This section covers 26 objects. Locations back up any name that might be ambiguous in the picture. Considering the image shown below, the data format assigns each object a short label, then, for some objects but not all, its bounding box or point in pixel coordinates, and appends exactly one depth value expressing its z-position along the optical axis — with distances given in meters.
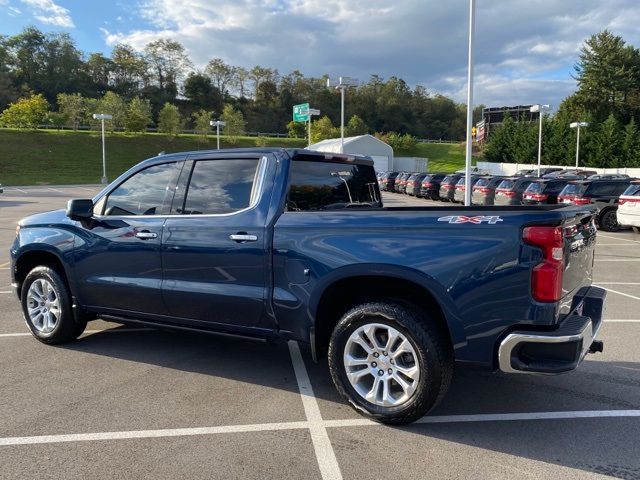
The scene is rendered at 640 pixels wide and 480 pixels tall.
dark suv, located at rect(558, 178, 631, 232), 16.92
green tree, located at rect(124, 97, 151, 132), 70.75
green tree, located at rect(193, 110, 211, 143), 77.71
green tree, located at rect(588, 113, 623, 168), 59.25
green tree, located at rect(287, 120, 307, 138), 100.60
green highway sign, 53.42
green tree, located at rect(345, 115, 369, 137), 95.54
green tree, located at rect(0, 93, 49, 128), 67.50
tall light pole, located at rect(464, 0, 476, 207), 15.67
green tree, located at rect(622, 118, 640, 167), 58.16
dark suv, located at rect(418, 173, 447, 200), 31.55
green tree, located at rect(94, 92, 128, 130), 69.44
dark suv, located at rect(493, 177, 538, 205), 21.39
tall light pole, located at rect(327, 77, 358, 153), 37.66
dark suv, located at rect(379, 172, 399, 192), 39.47
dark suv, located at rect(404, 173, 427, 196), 33.66
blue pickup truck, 3.30
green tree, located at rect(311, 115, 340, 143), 83.38
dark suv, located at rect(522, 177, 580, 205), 19.41
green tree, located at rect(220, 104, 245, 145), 78.62
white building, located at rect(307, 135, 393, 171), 63.00
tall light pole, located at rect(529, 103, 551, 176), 42.67
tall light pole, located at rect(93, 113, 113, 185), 47.82
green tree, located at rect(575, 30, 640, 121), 64.81
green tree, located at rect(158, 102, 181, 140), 73.56
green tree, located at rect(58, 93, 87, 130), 72.82
